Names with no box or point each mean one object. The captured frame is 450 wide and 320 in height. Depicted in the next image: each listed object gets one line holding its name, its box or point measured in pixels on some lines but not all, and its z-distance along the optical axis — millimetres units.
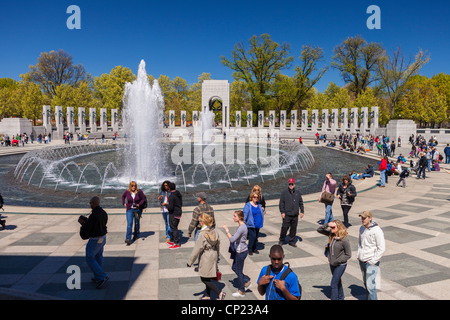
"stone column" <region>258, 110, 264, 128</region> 66062
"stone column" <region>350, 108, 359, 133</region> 51875
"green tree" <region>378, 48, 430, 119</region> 59438
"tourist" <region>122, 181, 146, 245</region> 7785
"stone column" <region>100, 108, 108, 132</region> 61550
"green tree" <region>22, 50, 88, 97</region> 74312
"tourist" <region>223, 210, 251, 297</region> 5656
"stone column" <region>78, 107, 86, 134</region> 56188
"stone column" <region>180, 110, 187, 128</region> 65900
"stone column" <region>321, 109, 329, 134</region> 55181
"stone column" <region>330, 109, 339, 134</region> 54394
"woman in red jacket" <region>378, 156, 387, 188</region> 15922
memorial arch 70438
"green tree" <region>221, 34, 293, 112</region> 70562
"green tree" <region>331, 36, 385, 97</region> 65625
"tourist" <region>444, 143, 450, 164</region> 25130
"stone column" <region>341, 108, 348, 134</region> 52562
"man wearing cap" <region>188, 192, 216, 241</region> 6483
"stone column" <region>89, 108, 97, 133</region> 58200
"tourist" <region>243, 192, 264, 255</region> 6926
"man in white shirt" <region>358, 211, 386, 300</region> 5074
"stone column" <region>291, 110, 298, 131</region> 63000
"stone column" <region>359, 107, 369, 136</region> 49969
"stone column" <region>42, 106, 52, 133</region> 51212
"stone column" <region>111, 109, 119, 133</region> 64375
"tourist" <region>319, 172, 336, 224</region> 9246
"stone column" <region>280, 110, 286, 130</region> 65156
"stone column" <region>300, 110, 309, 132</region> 59238
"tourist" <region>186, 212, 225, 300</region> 5145
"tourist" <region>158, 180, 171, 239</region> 7898
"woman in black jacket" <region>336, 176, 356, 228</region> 9117
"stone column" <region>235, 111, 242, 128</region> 67912
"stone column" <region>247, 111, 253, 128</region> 67906
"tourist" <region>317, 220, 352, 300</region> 5020
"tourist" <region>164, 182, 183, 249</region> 7590
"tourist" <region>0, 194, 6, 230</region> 8998
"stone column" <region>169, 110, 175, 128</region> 69812
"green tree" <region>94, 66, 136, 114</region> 79894
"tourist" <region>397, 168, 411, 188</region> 15704
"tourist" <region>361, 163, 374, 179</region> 18630
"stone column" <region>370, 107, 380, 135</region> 49594
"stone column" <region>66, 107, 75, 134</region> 53550
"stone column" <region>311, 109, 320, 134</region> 59250
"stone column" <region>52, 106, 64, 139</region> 52844
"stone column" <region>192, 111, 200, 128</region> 68312
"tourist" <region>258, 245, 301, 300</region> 3623
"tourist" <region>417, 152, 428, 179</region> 17522
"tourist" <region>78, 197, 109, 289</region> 5785
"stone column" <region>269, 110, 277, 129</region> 64725
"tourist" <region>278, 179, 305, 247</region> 7746
